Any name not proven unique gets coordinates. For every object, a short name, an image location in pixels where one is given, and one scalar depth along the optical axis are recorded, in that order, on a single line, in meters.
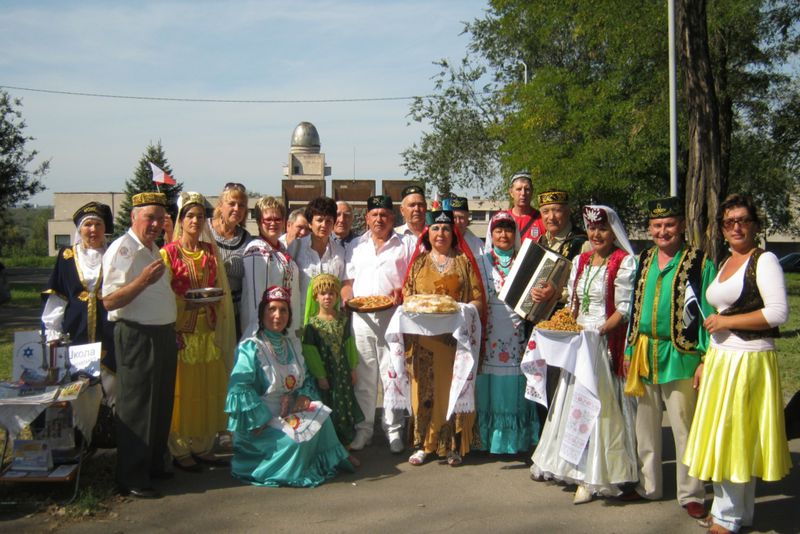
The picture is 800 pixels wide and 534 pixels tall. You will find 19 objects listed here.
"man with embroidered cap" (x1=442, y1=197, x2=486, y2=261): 6.16
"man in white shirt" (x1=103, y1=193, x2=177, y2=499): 4.80
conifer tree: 41.84
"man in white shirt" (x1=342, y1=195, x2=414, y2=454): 6.13
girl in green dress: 5.78
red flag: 5.49
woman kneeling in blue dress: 5.14
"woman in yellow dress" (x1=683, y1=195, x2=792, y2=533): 4.11
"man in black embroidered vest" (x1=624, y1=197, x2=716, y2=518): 4.56
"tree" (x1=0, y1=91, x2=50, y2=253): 22.78
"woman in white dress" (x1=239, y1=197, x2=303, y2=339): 5.83
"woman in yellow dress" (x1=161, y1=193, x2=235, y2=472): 5.42
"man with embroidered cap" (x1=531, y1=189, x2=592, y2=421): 5.80
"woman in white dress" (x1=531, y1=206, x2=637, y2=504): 4.84
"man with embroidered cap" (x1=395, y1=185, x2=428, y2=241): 6.57
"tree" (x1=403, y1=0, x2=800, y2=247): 13.22
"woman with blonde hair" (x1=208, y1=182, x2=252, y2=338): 5.95
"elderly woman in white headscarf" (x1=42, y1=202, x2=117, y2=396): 5.50
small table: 4.65
